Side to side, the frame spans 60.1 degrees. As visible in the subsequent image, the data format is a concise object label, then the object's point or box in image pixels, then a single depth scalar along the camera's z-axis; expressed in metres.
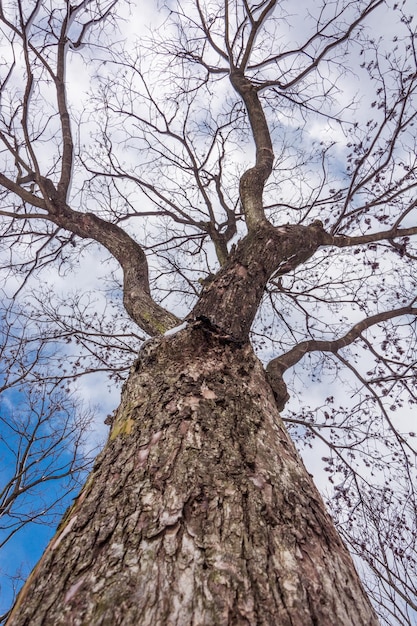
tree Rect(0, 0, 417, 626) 0.80
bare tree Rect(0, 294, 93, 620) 4.65
